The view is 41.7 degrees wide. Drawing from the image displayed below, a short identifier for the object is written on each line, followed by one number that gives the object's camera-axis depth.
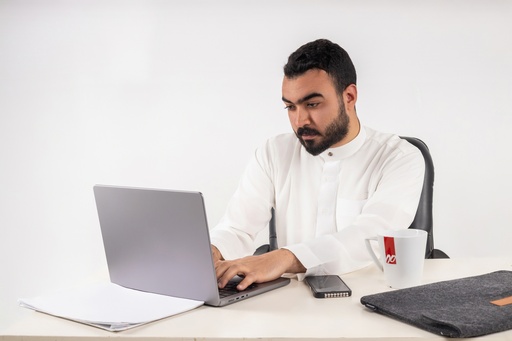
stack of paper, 1.30
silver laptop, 1.37
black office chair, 2.25
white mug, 1.49
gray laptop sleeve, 1.17
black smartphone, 1.44
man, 2.14
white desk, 1.20
